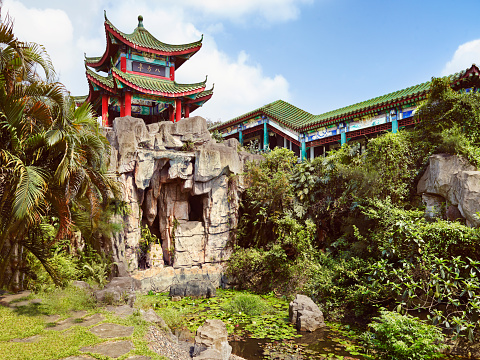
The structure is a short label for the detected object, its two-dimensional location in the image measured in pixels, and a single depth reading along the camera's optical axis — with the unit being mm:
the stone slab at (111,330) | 4902
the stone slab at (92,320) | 5305
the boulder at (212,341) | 5082
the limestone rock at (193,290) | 10016
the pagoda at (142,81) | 14719
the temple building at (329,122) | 12695
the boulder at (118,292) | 6590
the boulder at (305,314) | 7531
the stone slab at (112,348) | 4297
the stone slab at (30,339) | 4529
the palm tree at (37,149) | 5062
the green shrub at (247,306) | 8680
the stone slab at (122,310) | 5914
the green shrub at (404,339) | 5523
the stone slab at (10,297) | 5982
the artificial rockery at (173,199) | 10430
